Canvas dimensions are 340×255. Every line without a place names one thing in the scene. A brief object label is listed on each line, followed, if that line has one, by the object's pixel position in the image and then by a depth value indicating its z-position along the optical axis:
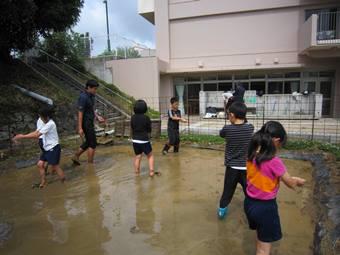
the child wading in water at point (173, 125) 7.14
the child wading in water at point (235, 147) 3.40
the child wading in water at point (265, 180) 2.39
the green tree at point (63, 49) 16.95
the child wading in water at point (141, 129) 5.29
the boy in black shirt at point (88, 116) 5.70
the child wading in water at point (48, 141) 4.80
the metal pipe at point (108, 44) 20.17
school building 15.31
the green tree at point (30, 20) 8.72
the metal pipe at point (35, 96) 9.32
